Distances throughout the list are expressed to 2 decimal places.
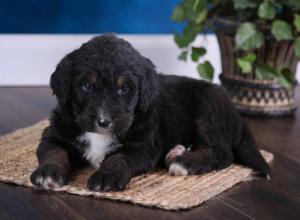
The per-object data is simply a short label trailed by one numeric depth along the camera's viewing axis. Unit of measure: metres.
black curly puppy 2.06
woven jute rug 2.03
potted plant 3.08
